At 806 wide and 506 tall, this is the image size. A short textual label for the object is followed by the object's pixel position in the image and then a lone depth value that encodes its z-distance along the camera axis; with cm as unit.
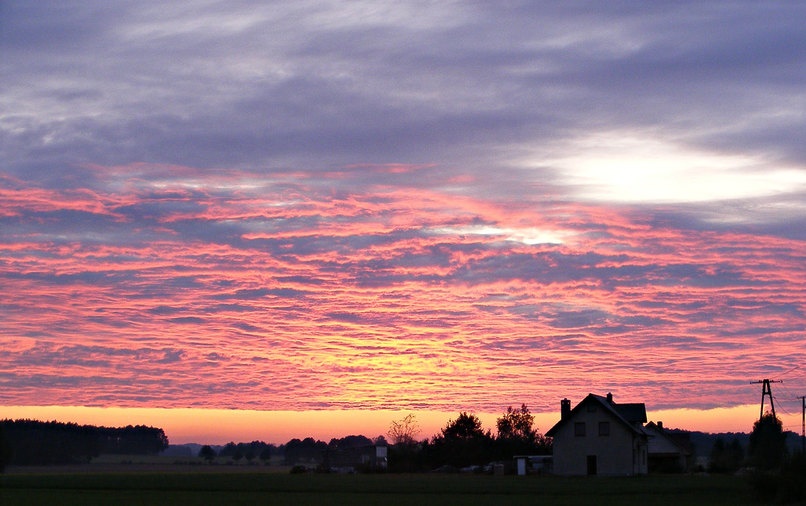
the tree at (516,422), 12750
